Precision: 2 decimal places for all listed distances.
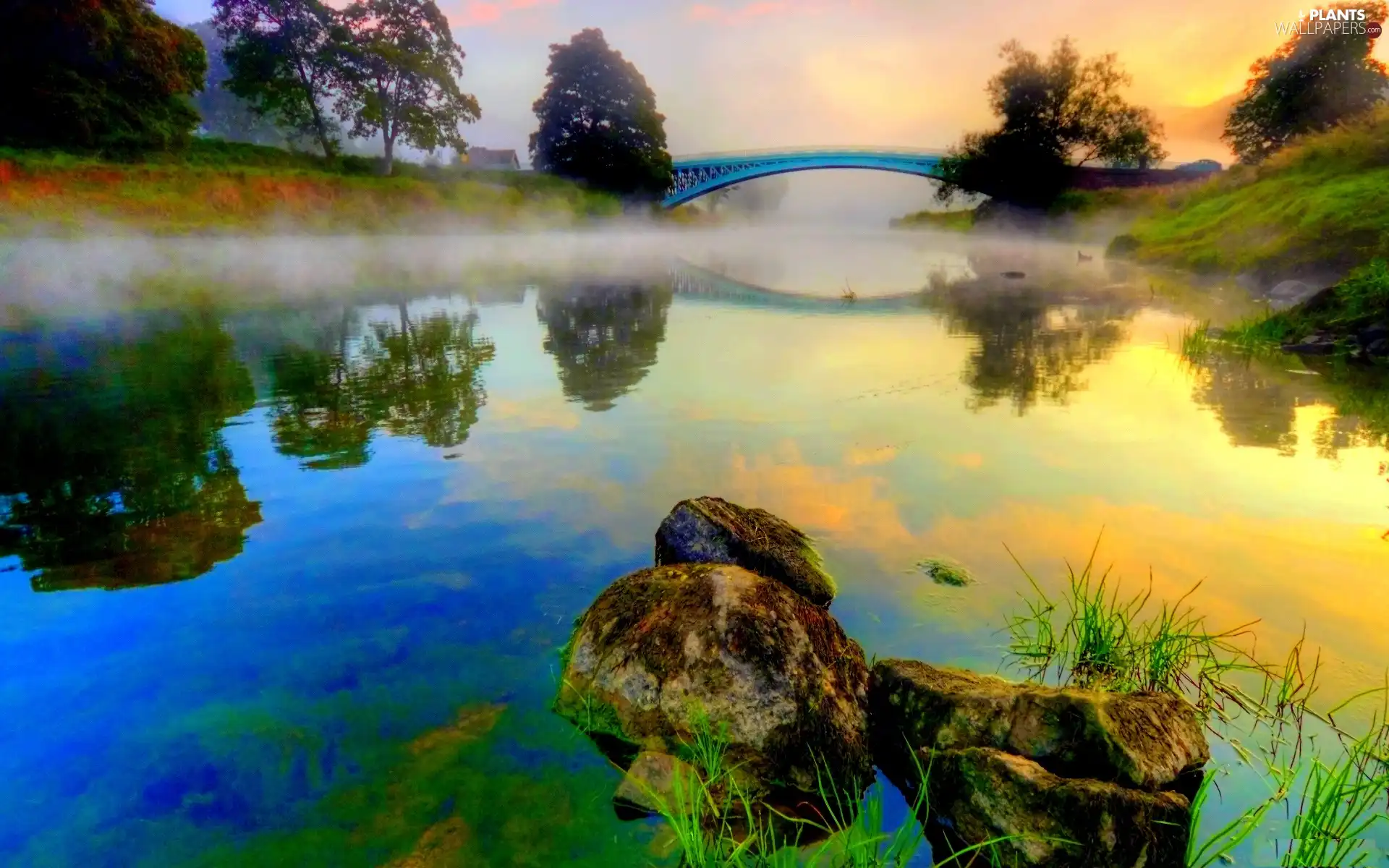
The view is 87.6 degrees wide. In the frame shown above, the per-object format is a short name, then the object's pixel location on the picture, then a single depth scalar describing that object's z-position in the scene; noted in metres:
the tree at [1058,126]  72.50
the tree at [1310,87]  51.25
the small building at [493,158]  102.94
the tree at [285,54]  53.00
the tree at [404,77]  56.34
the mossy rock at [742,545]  5.75
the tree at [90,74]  36.12
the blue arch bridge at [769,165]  82.44
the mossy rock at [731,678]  4.11
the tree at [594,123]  78.00
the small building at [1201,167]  74.19
